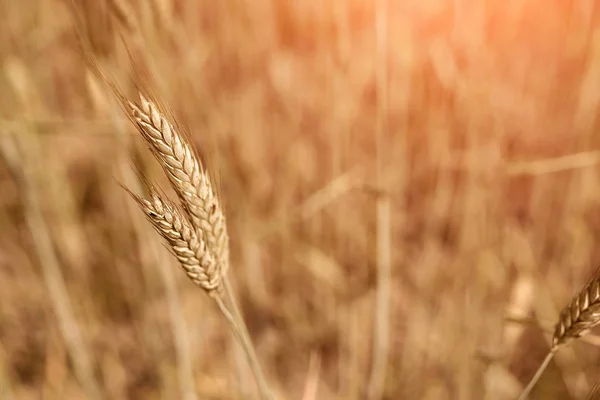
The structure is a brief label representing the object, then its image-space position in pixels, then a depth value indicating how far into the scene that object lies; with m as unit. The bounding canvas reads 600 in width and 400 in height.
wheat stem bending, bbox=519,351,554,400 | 0.31
